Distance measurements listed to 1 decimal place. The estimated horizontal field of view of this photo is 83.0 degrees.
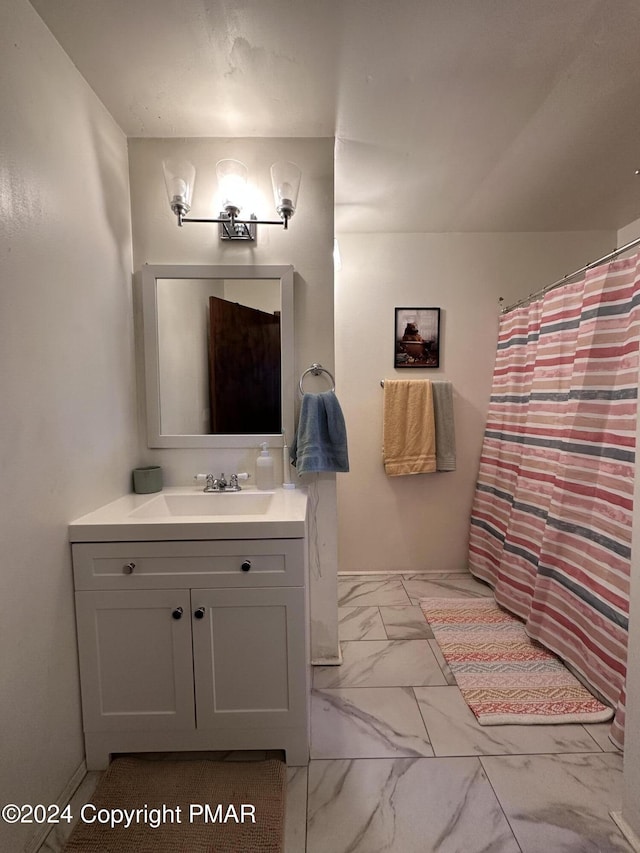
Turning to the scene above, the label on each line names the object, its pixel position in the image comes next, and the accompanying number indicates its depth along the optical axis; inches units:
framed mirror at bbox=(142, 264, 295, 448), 61.8
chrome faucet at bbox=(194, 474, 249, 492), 60.3
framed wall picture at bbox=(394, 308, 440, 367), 92.9
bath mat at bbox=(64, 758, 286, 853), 38.0
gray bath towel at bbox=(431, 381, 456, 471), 92.1
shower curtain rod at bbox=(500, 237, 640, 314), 53.1
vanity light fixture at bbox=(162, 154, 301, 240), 52.7
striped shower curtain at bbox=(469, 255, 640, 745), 54.2
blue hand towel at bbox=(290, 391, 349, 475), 59.7
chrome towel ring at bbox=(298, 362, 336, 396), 63.0
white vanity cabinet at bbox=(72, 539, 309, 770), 44.6
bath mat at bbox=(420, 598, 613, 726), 53.9
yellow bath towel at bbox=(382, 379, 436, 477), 91.0
